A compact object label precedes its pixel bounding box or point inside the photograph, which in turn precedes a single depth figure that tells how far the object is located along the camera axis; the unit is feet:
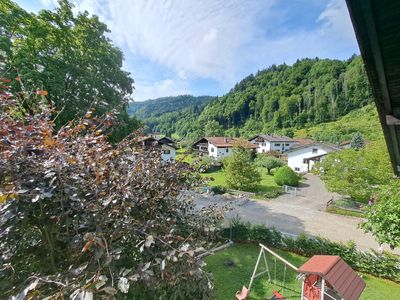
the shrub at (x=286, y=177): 76.43
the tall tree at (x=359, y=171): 47.70
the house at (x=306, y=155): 104.94
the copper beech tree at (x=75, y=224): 6.22
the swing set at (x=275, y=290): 20.34
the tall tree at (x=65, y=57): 30.81
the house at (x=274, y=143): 149.59
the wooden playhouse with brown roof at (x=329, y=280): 16.44
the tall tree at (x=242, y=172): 69.46
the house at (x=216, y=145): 133.04
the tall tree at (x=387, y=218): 22.81
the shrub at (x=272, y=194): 65.51
